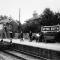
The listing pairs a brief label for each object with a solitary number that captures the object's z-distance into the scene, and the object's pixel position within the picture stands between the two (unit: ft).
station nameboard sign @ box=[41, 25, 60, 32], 71.53
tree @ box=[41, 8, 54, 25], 113.50
